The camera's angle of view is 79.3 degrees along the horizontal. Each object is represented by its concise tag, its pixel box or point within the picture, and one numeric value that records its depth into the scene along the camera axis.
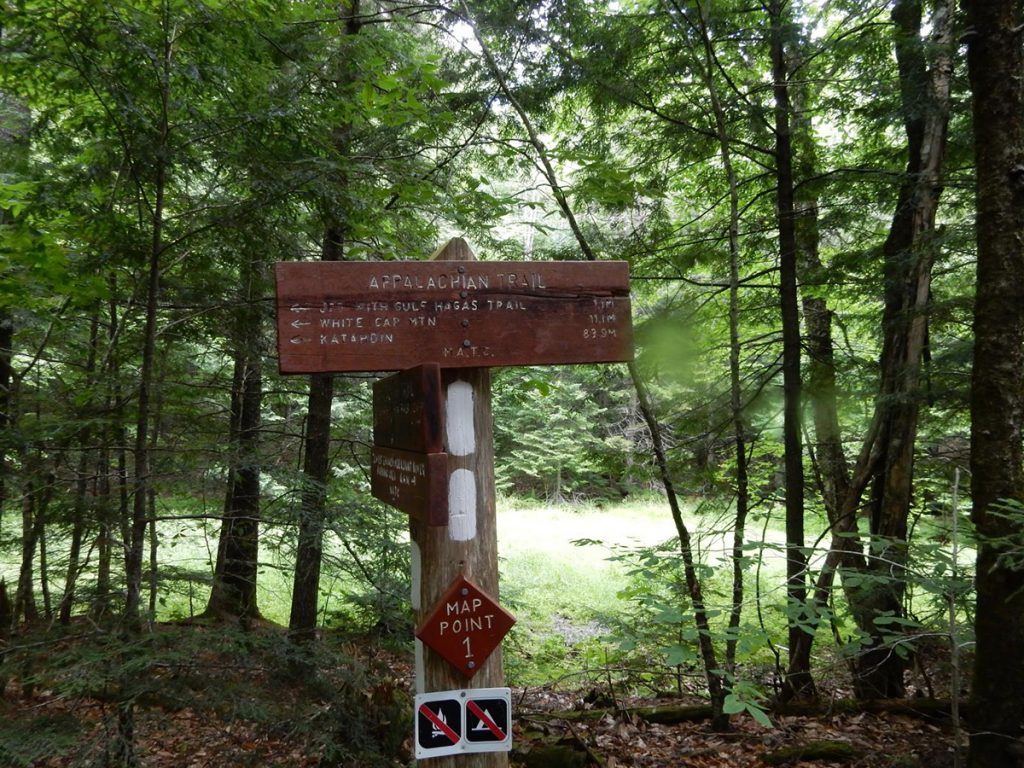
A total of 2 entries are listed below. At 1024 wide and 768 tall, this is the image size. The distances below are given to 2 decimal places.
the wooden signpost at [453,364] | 2.12
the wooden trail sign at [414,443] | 1.96
